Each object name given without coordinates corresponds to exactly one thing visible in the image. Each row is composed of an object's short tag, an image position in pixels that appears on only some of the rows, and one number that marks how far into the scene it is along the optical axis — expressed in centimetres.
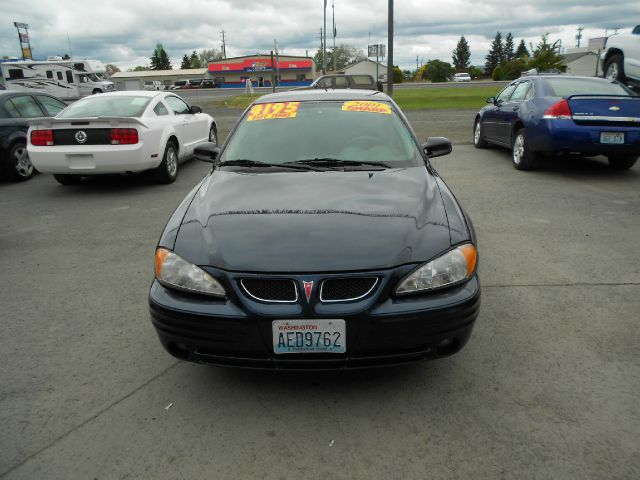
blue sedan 713
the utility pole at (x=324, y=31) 3878
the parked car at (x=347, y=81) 1847
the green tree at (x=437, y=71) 8909
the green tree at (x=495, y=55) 11004
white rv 3239
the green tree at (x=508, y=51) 10969
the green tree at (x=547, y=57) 4428
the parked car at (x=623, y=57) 1158
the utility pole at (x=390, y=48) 1525
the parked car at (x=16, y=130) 826
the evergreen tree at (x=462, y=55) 12012
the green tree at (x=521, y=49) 10969
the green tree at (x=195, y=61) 12664
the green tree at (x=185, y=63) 12456
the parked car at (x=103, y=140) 707
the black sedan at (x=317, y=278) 231
